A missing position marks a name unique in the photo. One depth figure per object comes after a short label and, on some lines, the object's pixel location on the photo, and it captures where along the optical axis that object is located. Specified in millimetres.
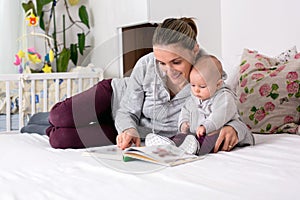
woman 1526
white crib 2922
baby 1537
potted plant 3332
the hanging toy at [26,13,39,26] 3185
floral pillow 1858
